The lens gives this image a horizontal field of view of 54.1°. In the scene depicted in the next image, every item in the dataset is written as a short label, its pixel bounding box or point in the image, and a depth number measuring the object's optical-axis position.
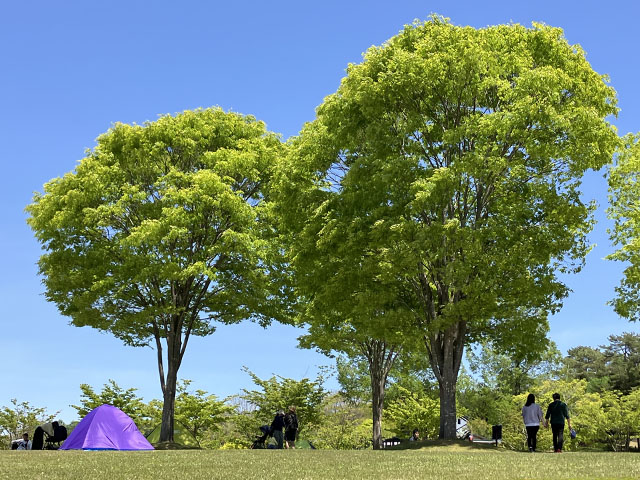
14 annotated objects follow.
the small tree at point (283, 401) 44.75
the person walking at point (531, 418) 20.59
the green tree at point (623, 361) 72.50
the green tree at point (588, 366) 73.31
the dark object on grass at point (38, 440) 29.33
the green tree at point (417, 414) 53.88
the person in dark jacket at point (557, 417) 20.47
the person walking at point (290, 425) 25.41
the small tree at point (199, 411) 46.28
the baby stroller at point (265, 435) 26.23
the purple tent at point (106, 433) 24.81
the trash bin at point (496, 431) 27.34
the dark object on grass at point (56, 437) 29.90
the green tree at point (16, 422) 49.75
